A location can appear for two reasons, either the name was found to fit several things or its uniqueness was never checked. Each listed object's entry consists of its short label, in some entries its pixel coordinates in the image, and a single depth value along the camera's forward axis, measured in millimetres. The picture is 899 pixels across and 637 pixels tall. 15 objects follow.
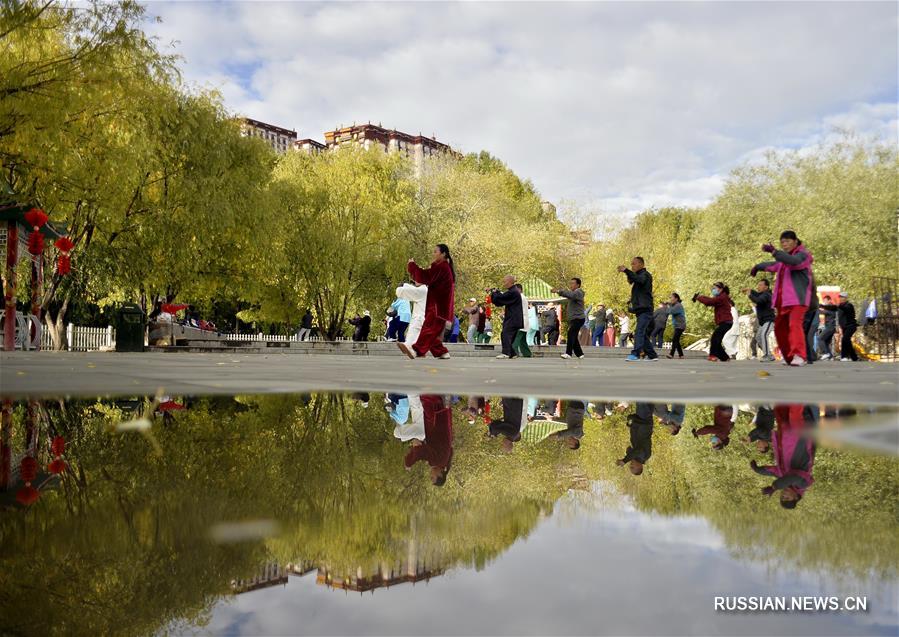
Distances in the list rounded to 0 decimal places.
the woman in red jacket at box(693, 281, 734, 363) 17922
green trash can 21531
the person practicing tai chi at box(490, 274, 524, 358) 17562
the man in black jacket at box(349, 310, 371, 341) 31977
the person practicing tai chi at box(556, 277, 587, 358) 18375
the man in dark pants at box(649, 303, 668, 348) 25559
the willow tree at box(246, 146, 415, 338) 31922
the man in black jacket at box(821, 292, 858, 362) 20594
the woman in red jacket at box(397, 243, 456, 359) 13602
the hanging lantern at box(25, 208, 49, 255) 16938
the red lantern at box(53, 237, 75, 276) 19188
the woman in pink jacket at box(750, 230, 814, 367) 12039
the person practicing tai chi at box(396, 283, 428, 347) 15023
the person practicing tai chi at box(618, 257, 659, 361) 16406
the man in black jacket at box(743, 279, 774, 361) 17484
